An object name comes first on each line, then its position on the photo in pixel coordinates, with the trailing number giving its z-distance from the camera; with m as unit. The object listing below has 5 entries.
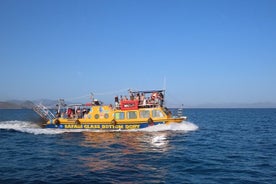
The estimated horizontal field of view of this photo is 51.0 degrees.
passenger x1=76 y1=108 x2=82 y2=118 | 34.19
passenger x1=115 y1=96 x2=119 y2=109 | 33.47
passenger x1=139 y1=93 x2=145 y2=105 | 33.19
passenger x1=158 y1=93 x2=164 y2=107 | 32.47
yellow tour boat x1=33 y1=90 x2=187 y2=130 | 31.77
